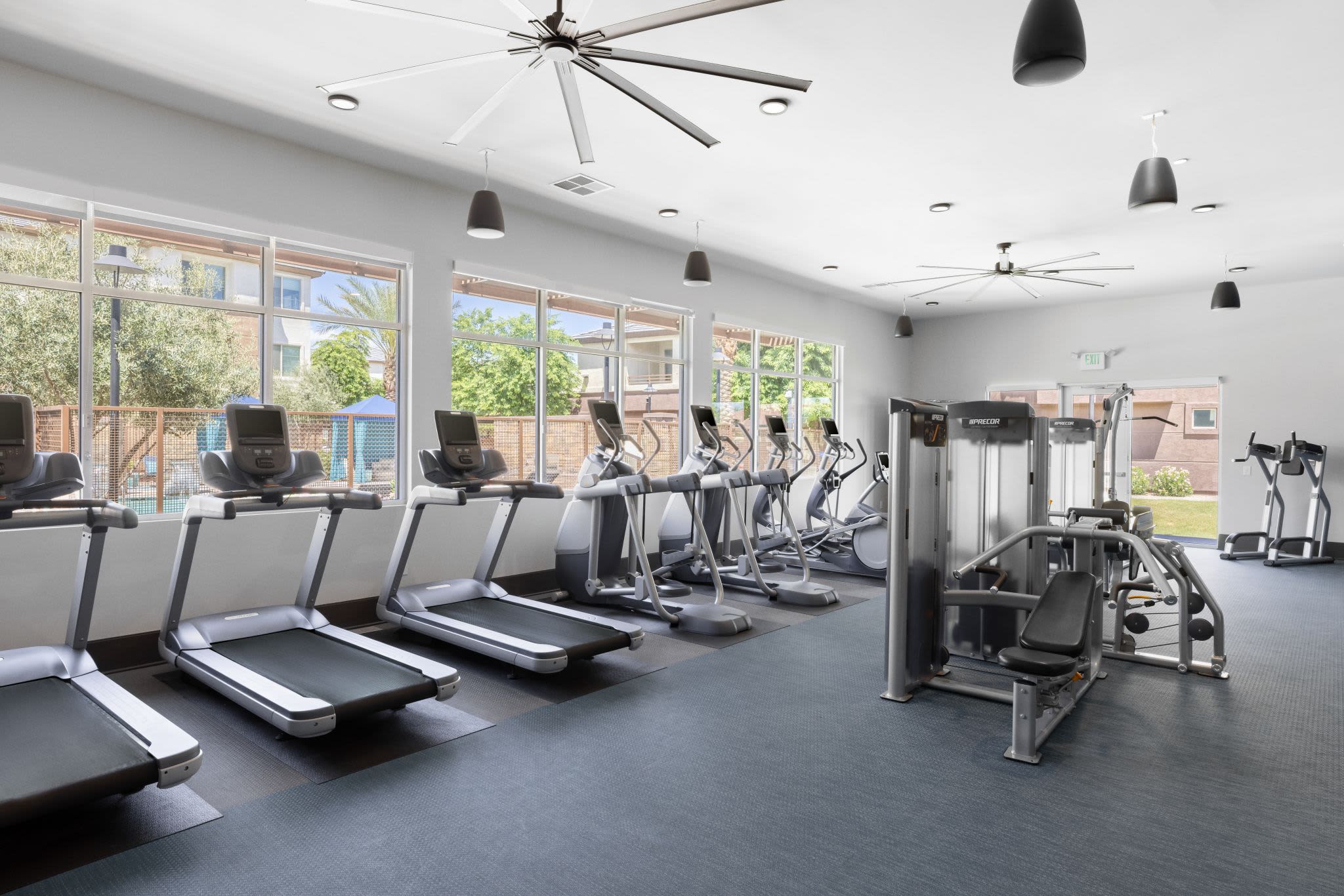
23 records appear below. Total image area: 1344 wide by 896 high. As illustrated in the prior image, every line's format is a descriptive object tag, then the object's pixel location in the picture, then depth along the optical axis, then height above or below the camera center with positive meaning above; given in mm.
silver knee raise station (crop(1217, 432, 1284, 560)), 8594 -647
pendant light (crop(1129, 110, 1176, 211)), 4324 +1561
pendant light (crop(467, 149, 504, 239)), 4859 +1502
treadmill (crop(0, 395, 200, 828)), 2549 -1108
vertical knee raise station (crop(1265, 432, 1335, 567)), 8438 -609
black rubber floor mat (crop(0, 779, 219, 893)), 2447 -1378
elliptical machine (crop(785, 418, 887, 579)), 7582 -842
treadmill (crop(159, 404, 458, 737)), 3426 -1119
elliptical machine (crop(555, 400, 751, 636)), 5512 -763
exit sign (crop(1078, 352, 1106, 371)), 10508 +1306
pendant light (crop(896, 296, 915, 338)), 9648 +1597
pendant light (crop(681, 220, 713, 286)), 6324 +1516
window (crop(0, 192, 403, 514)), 4379 +624
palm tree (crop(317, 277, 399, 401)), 5629 +1022
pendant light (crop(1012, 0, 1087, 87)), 2488 +1372
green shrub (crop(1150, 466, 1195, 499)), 11242 -417
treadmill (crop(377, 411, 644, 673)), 4402 -1098
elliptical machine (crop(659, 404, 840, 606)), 6355 -723
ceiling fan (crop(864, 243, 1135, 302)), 8148 +2069
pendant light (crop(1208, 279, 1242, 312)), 7617 +1619
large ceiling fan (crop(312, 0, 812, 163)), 2926 +1697
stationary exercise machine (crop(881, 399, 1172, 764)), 3285 -683
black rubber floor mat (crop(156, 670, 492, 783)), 3246 -1366
